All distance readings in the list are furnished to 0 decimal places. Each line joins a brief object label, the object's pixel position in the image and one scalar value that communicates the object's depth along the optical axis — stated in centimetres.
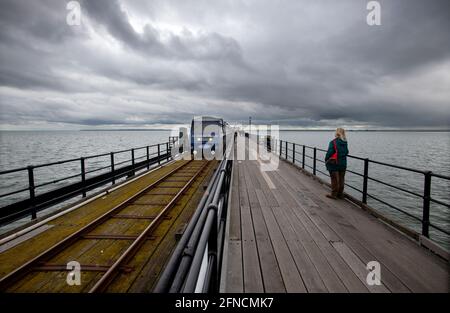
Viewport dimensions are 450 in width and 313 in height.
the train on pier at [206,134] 1752
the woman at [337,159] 616
